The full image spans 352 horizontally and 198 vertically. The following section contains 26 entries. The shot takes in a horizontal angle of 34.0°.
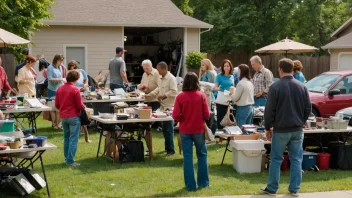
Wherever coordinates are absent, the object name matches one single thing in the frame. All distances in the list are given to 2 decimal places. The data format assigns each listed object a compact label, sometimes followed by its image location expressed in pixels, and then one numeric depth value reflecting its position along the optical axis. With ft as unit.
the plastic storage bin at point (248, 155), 32.35
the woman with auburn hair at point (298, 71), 44.73
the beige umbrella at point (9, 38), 50.25
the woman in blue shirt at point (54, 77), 46.32
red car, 49.83
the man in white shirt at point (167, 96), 37.70
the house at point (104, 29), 78.02
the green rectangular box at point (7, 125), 29.43
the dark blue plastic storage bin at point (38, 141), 26.73
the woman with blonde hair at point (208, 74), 44.78
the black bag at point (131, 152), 35.13
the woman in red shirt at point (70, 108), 33.12
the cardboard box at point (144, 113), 35.60
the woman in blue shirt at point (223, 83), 41.86
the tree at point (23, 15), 69.36
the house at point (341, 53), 95.71
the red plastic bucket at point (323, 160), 33.94
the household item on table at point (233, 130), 34.24
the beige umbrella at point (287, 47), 70.49
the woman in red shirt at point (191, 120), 27.63
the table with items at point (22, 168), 25.96
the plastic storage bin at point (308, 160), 33.40
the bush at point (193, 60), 82.53
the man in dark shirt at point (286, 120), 26.25
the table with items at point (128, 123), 35.06
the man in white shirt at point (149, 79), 41.63
